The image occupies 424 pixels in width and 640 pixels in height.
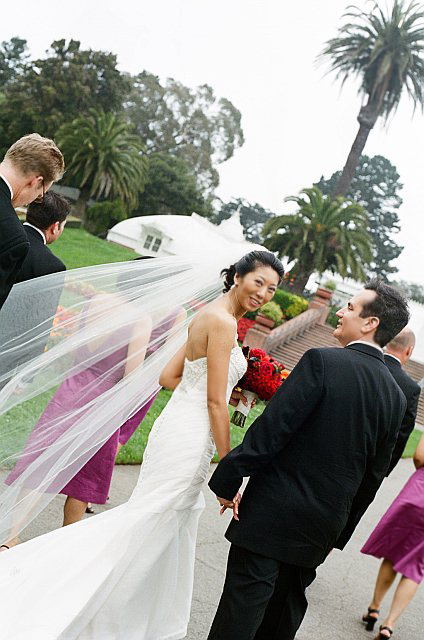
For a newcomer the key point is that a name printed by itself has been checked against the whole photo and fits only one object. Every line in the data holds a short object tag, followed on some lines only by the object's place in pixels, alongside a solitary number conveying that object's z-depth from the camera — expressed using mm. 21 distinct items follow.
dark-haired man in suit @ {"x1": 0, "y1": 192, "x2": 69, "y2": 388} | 4129
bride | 3574
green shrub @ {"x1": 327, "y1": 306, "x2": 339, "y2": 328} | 35425
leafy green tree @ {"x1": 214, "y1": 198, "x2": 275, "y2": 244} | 93375
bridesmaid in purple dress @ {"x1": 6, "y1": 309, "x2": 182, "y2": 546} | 4199
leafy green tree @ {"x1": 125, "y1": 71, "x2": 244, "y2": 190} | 68750
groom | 3340
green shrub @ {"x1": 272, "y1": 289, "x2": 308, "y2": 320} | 31688
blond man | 3400
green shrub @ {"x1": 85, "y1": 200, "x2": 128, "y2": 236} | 47719
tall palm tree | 45656
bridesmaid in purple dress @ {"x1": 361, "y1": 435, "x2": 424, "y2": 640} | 5415
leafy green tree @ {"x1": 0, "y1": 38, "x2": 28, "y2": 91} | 74625
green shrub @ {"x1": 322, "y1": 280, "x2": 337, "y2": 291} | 38062
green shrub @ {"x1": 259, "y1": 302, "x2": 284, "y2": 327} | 27602
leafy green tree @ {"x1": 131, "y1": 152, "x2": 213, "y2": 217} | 56875
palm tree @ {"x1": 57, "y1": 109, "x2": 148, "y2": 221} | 46928
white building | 49312
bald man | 5281
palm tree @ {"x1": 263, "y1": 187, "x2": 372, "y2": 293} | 36875
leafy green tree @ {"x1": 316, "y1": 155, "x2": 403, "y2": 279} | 81250
